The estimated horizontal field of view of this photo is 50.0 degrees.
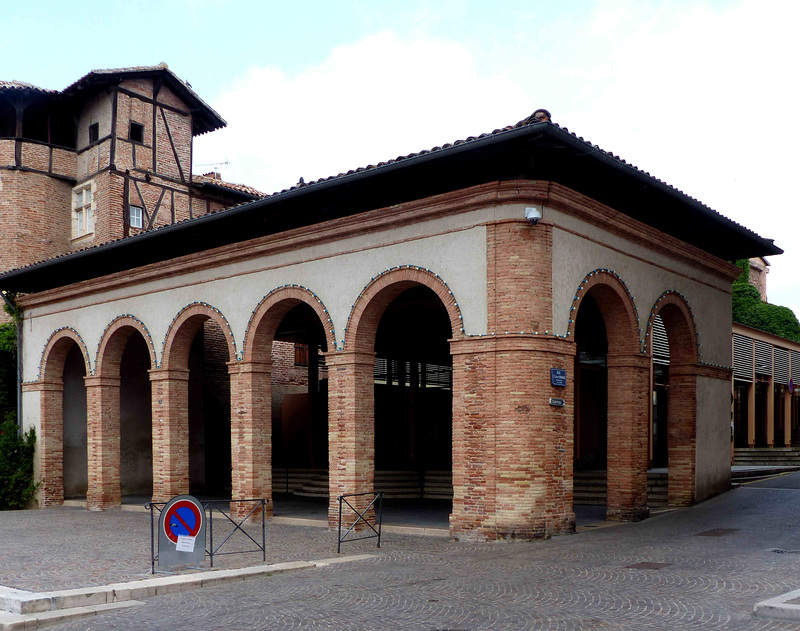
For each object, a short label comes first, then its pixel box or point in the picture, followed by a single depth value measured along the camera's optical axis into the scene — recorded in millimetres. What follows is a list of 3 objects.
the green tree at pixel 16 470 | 22000
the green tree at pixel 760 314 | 44812
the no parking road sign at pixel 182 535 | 10312
